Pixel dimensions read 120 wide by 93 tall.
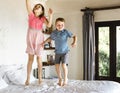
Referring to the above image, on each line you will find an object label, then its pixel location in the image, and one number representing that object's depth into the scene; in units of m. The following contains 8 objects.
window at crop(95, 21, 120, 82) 4.20
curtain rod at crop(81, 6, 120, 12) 4.06
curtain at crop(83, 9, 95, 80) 4.23
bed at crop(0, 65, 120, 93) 2.26
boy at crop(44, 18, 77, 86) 2.07
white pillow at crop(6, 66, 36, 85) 2.72
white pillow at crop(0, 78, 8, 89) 2.47
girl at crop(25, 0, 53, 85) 1.99
